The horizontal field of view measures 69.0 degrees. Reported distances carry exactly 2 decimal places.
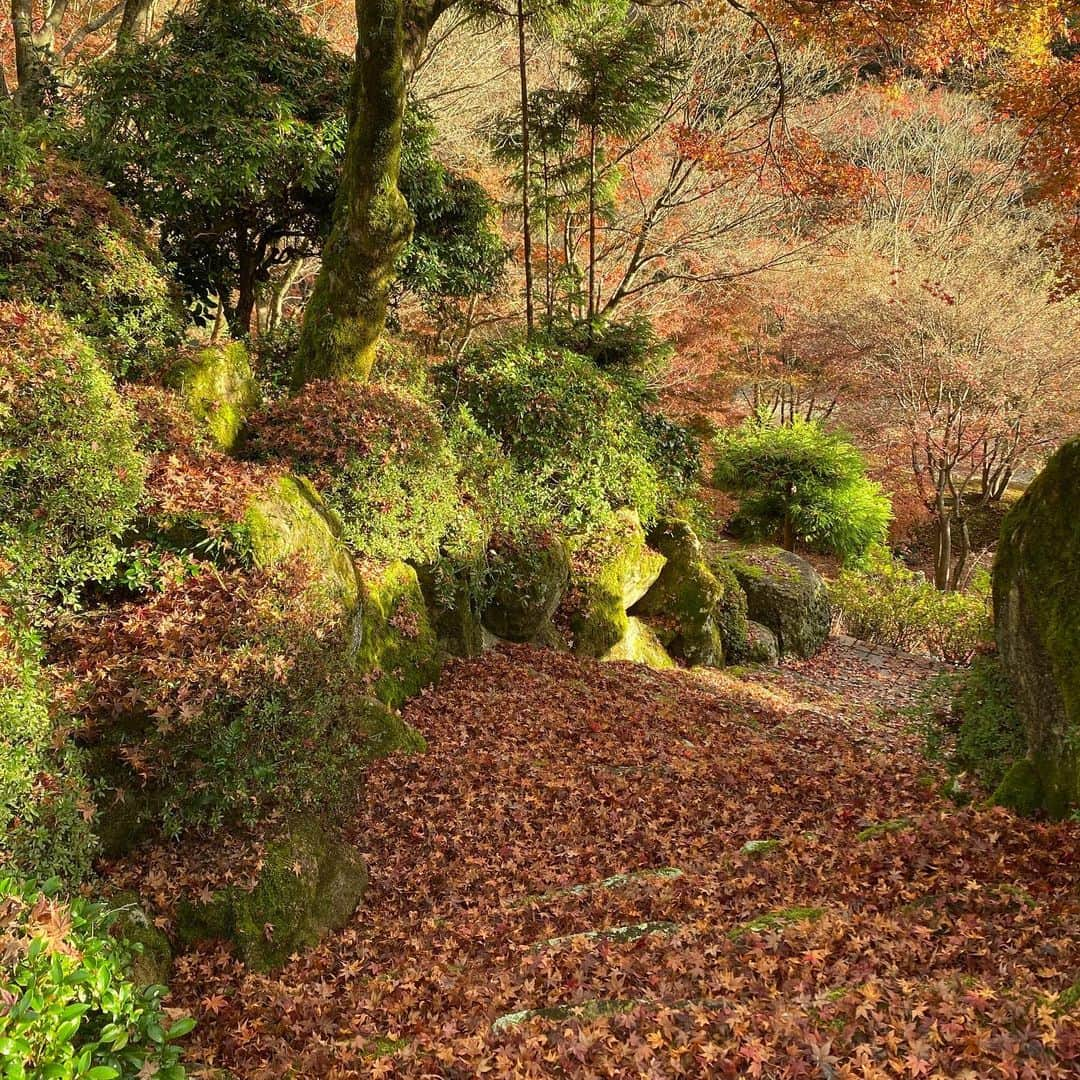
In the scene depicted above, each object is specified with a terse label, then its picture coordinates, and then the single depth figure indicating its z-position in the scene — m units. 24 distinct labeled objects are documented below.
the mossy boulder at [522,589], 8.63
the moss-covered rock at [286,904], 3.73
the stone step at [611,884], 4.39
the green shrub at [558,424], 9.38
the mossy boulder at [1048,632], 4.11
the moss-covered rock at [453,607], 7.76
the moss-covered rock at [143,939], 3.33
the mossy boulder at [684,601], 11.26
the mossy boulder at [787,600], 13.20
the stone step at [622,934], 3.69
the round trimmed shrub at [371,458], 6.67
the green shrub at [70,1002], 2.16
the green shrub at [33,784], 3.06
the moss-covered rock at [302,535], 4.63
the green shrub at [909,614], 14.27
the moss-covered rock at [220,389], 5.78
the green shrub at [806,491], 17.06
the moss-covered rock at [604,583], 9.69
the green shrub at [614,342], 12.04
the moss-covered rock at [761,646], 12.38
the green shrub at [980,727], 4.88
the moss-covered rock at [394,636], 6.46
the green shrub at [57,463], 3.66
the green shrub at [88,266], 5.06
